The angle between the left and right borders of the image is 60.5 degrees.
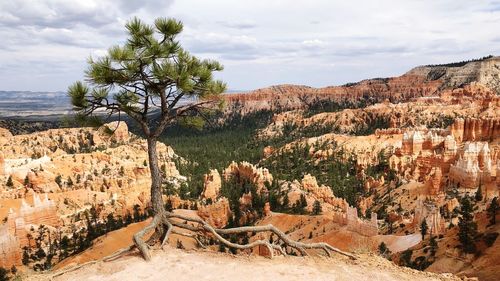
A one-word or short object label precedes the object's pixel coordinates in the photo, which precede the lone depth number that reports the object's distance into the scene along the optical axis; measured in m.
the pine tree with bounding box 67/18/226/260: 10.67
